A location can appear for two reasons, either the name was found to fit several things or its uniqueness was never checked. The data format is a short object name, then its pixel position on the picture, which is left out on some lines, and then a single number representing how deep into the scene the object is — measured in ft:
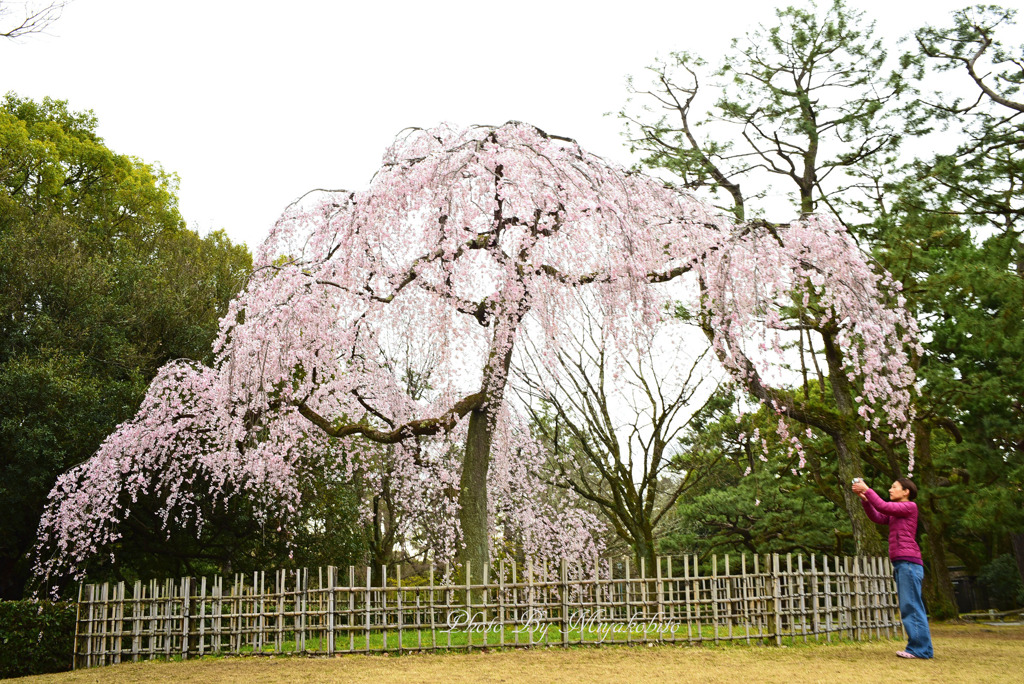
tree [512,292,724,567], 46.88
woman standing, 19.93
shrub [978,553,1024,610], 53.84
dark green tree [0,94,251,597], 35.73
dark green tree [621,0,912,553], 38.37
